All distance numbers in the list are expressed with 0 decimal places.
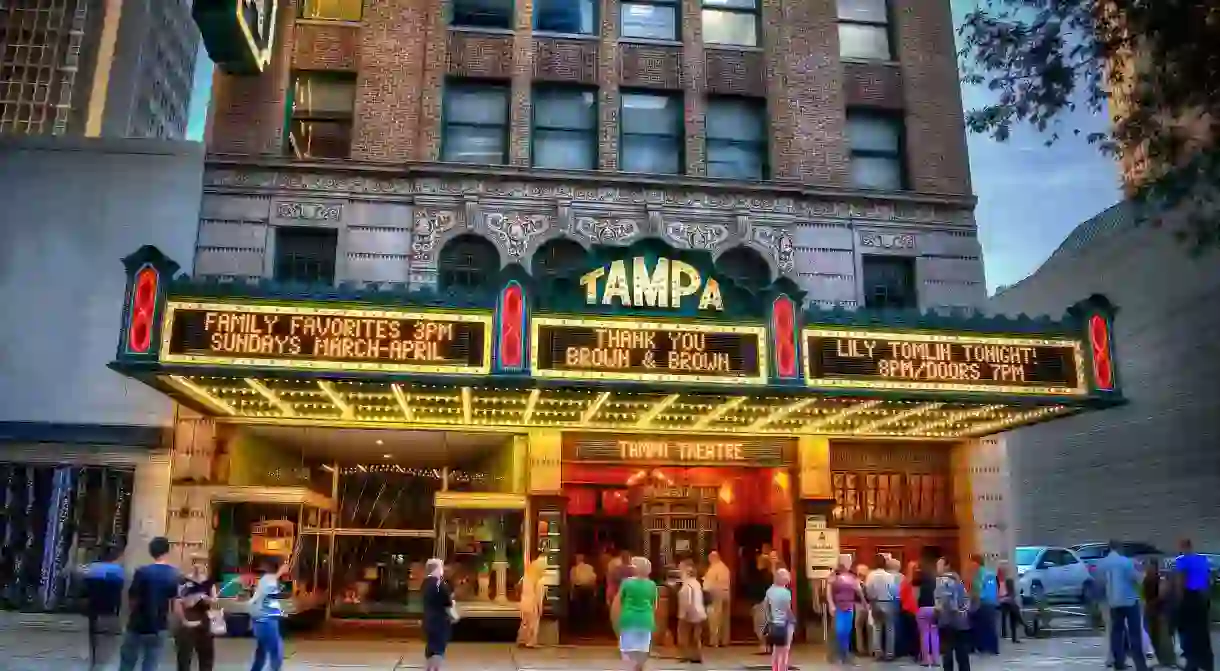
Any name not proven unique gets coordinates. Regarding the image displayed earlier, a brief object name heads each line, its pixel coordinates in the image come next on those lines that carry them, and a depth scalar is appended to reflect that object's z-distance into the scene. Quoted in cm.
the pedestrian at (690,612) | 1566
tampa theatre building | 1455
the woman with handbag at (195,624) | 1129
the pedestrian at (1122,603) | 1449
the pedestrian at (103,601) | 1168
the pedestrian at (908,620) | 1725
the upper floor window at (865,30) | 2333
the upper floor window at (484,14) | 2197
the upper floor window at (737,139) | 2188
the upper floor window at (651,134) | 2159
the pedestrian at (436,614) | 1197
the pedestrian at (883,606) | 1742
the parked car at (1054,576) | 2749
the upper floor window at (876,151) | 2241
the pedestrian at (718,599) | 1783
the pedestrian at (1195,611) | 1397
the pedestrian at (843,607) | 1617
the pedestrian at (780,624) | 1319
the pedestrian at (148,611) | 1045
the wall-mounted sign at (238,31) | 1742
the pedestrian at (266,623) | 1177
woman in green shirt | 1232
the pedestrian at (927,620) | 1616
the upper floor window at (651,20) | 2244
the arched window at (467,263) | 2012
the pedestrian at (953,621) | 1273
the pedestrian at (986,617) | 1748
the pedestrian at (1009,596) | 1973
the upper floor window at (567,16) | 2222
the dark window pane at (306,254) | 1997
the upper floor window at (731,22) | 2272
